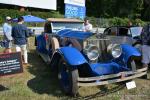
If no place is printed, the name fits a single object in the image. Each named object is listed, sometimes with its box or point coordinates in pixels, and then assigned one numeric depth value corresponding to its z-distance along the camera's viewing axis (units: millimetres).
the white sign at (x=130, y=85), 3318
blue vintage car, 3160
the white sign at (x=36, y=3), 18575
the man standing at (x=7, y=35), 4779
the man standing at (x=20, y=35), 4320
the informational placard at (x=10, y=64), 3318
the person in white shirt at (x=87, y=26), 6082
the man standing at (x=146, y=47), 3907
